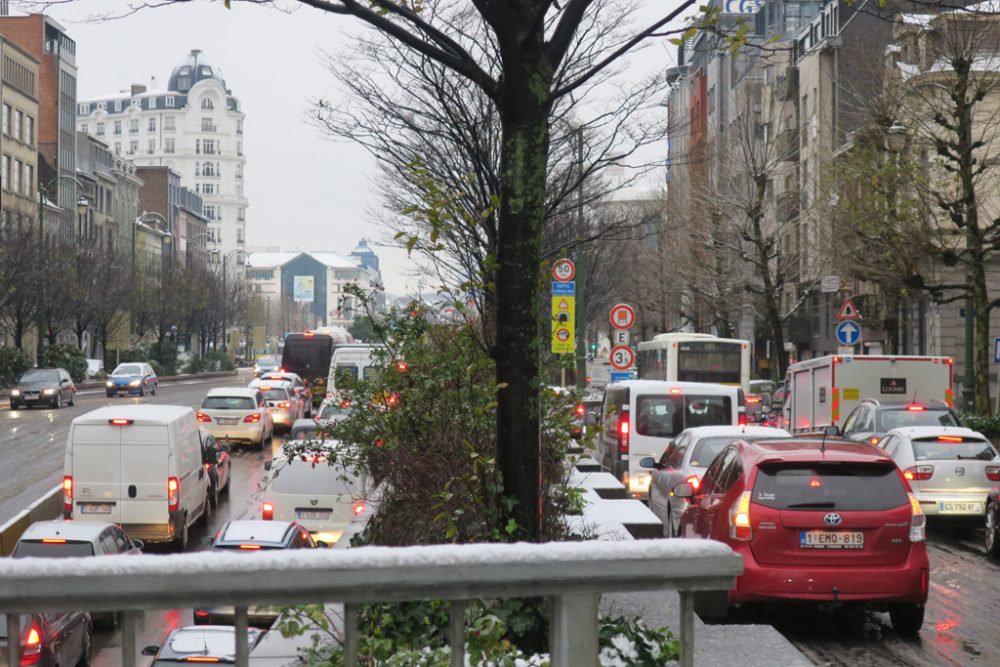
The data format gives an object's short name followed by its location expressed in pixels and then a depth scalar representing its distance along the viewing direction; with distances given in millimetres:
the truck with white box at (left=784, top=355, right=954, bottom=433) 31500
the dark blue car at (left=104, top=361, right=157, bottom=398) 63625
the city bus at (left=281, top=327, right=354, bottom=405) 61562
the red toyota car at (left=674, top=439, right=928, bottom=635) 11289
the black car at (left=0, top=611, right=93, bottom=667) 6845
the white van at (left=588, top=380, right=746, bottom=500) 23859
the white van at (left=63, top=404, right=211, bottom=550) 22203
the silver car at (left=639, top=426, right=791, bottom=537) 17578
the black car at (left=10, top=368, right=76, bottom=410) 54719
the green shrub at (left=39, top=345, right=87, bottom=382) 70438
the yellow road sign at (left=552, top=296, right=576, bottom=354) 22625
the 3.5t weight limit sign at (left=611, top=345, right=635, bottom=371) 31188
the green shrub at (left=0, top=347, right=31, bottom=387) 65688
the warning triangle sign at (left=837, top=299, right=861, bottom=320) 33444
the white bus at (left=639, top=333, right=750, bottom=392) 38250
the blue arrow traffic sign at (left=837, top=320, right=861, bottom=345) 33209
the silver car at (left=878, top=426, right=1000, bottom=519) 20578
